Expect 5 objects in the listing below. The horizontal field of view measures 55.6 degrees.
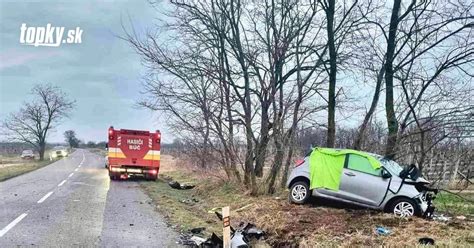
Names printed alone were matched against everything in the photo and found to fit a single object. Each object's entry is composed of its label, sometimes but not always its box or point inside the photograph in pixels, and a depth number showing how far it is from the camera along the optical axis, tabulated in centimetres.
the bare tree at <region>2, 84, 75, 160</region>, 6750
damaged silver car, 1225
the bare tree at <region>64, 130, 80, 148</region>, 11094
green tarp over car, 1337
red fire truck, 2516
